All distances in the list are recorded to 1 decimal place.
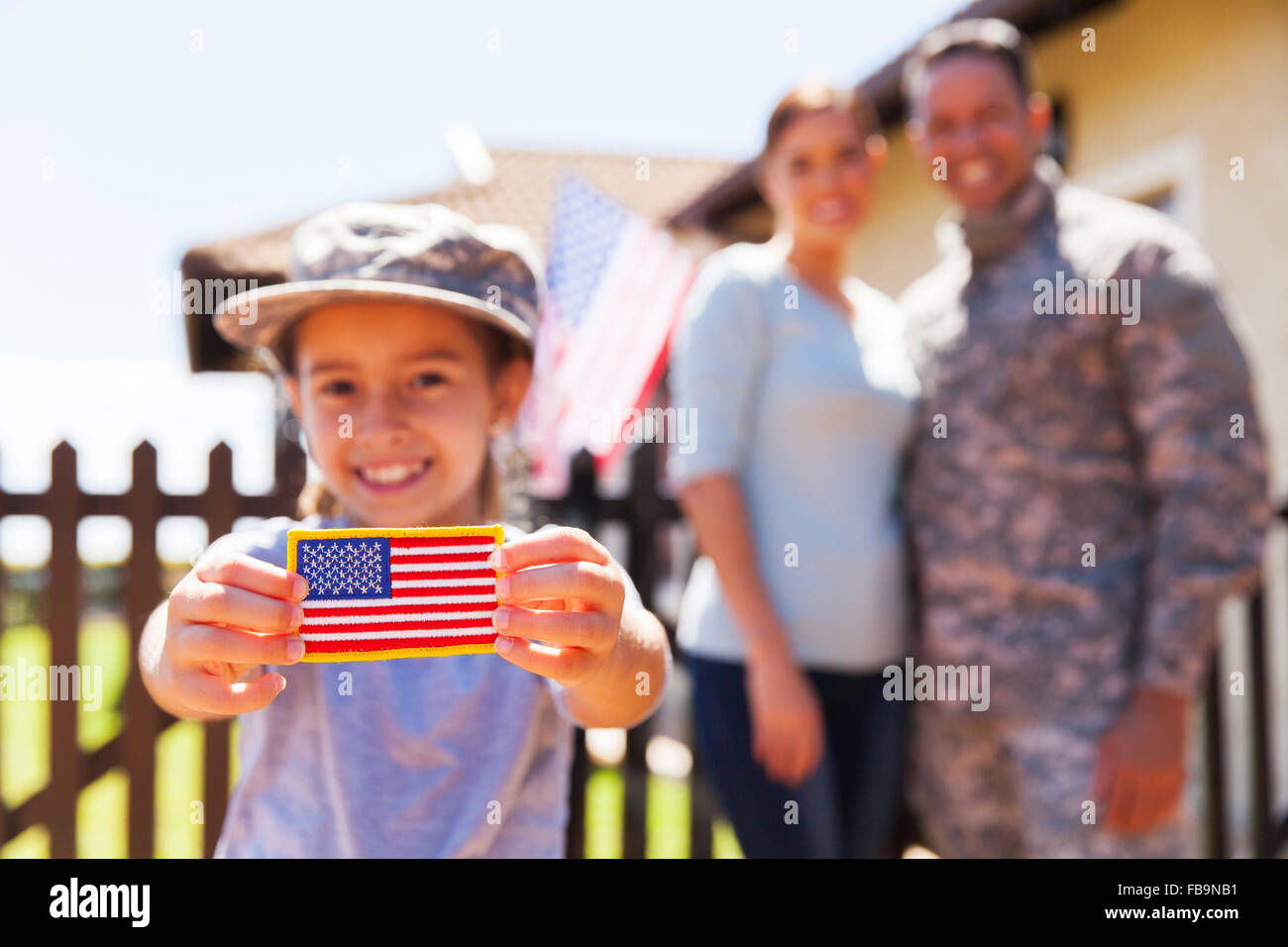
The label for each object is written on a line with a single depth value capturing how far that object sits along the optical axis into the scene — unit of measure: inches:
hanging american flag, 260.8
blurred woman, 91.5
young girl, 59.8
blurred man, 85.7
